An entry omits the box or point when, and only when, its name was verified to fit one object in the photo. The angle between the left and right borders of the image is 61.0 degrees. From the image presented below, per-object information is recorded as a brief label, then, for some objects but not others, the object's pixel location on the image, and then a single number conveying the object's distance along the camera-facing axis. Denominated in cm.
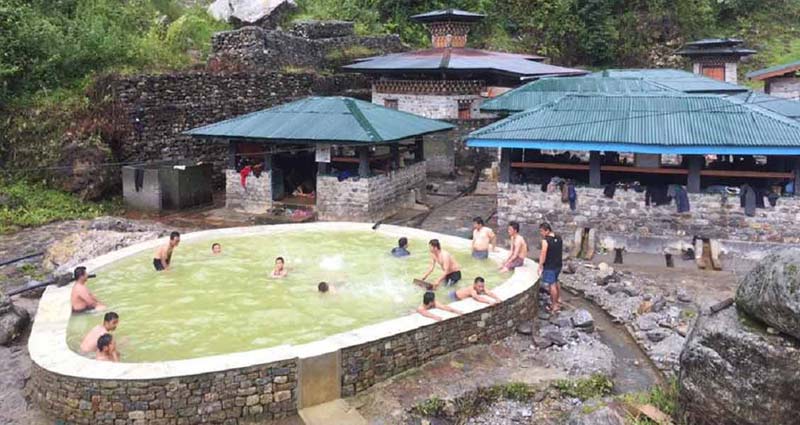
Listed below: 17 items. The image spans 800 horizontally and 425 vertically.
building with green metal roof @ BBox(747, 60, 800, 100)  2319
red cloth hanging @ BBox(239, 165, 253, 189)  1858
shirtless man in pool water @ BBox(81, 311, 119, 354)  882
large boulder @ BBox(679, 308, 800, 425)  651
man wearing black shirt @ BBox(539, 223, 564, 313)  1154
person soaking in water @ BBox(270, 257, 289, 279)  1246
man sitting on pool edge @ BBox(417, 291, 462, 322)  986
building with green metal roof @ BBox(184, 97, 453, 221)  1734
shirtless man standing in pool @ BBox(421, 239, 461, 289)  1180
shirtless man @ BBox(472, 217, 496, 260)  1303
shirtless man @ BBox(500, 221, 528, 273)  1223
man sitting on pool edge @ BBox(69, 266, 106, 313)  1008
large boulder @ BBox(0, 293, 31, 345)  1031
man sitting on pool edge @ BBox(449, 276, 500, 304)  1052
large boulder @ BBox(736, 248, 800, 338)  625
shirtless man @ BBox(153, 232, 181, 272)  1255
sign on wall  1750
